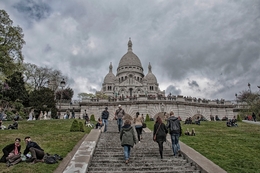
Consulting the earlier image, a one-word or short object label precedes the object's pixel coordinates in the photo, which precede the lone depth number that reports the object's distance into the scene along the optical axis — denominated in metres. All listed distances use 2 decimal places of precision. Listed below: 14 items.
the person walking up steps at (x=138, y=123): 11.52
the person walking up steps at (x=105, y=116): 14.45
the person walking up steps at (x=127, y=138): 8.13
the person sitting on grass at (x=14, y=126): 16.07
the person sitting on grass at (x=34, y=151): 7.87
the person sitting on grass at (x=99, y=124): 17.41
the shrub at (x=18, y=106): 32.59
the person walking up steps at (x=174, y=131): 8.96
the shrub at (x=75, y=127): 15.09
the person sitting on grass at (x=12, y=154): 7.60
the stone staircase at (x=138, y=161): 7.71
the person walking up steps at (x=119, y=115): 13.88
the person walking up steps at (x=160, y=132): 8.71
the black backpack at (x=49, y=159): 7.70
